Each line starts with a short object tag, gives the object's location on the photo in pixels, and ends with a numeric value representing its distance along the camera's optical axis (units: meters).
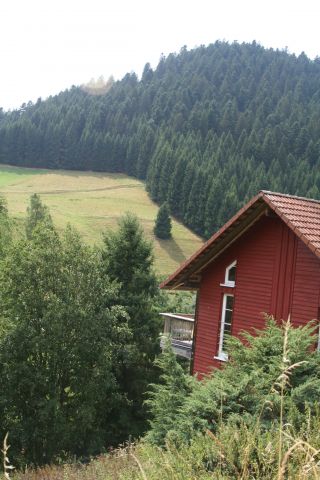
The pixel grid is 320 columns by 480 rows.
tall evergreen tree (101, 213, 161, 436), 26.23
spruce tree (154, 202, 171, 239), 99.94
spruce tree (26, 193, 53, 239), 66.75
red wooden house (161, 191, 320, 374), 16.72
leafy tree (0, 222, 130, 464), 21.92
